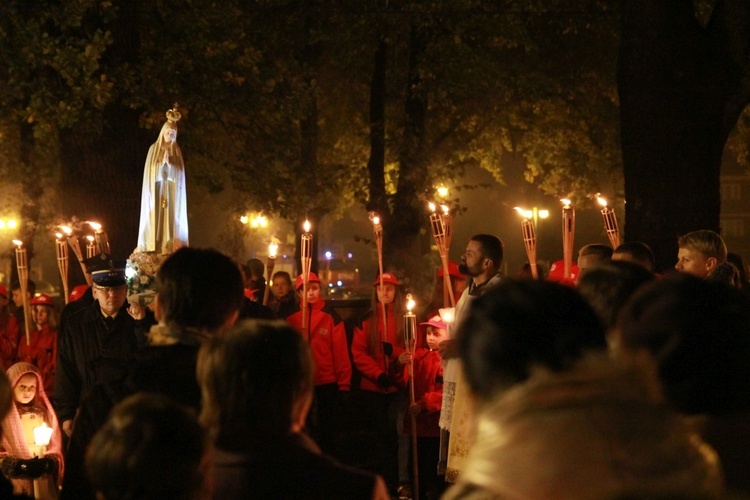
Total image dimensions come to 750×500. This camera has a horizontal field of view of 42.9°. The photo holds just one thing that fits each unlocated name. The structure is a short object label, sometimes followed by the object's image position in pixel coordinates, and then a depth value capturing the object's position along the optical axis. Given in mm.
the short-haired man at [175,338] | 3352
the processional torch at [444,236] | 8797
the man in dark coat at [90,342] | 6211
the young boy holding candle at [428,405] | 8930
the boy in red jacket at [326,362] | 10055
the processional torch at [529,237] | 8609
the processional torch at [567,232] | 7921
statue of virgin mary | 8102
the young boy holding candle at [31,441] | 6172
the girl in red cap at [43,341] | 10007
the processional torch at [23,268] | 9656
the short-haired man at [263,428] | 2787
